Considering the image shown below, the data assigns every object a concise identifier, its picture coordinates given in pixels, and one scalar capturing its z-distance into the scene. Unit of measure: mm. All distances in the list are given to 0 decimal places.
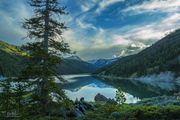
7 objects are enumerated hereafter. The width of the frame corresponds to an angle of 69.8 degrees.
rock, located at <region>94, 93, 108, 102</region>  28191
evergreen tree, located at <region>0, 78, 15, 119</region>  10224
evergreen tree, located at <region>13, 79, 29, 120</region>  10495
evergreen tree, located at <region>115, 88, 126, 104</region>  18151
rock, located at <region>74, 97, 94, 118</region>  14289
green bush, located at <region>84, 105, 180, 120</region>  12638
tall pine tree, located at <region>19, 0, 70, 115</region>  11997
